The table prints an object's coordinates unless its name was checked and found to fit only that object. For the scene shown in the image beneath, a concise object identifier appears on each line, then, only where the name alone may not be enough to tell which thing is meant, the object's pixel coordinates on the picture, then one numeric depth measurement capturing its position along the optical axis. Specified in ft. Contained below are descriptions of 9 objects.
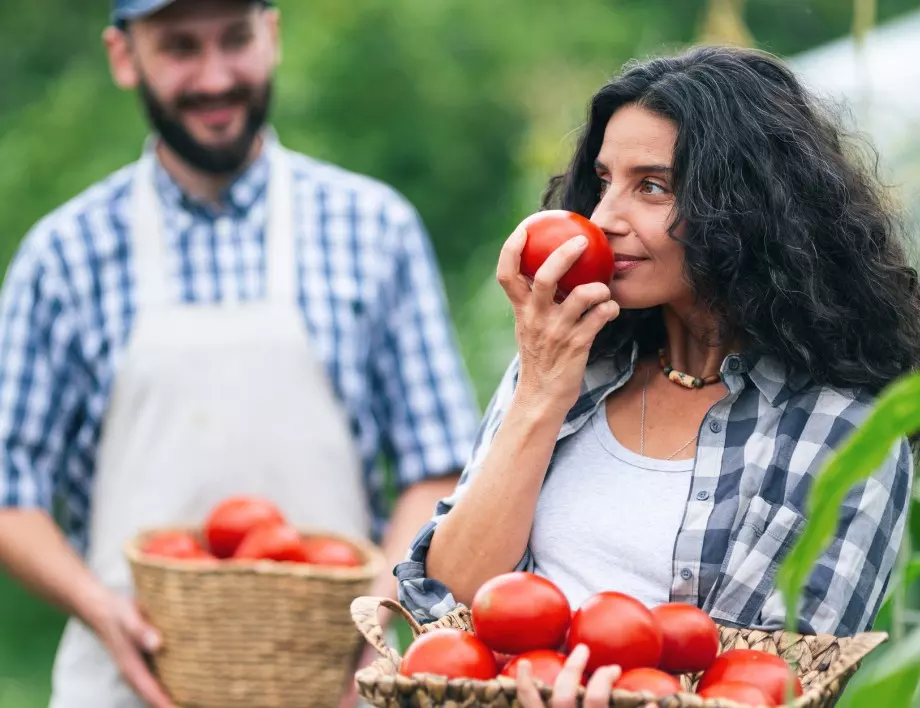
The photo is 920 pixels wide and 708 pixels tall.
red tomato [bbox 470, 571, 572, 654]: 7.24
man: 10.25
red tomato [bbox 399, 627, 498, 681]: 7.08
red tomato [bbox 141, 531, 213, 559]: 9.58
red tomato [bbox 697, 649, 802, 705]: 7.07
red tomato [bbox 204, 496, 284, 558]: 9.70
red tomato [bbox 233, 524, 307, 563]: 9.51
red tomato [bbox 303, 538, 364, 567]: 9.61
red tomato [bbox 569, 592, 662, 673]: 7.12
